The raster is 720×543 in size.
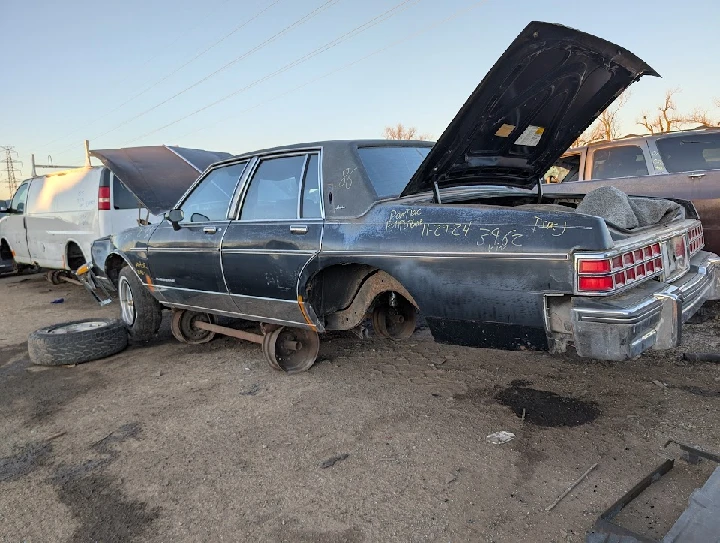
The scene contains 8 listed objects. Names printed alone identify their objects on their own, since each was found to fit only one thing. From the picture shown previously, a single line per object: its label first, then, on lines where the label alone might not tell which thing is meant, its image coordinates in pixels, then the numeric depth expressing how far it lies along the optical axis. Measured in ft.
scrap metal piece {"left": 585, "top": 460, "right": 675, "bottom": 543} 6.14
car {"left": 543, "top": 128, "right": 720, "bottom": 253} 17.72
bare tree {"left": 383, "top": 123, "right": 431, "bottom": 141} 147.40
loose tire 15.37
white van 25.22
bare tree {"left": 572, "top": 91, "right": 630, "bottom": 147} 92.68
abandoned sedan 8.55
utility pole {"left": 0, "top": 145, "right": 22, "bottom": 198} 222.28
